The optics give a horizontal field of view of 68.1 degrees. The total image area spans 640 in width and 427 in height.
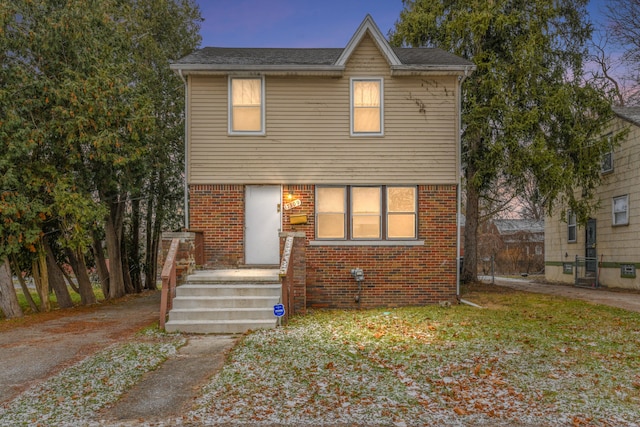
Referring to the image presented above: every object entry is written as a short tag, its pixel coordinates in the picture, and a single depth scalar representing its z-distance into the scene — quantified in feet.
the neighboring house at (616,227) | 50.98
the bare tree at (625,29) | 71.67
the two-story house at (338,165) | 37.60
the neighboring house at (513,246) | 107.65
